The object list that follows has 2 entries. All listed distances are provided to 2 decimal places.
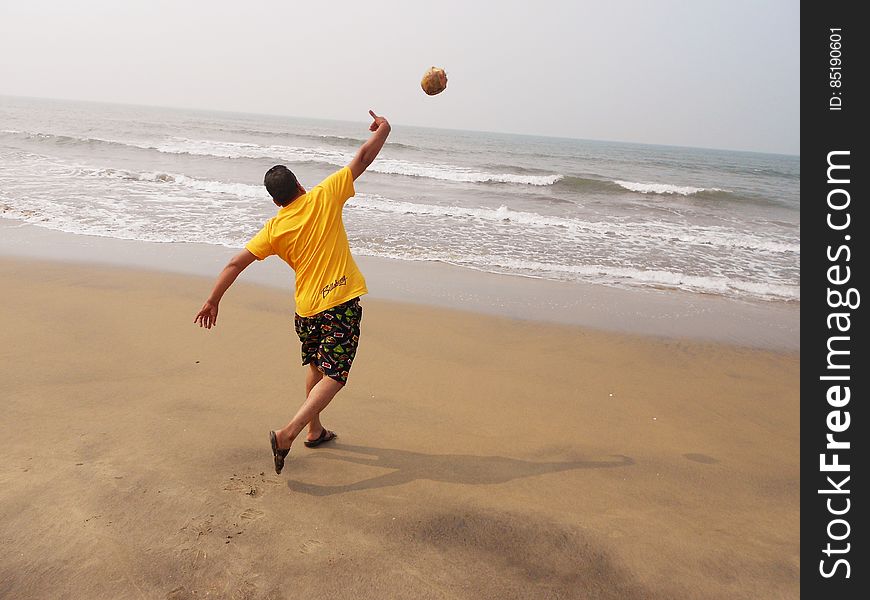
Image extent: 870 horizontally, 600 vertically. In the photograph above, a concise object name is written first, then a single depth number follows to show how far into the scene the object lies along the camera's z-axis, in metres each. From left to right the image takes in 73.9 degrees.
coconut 3.93
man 2.86
